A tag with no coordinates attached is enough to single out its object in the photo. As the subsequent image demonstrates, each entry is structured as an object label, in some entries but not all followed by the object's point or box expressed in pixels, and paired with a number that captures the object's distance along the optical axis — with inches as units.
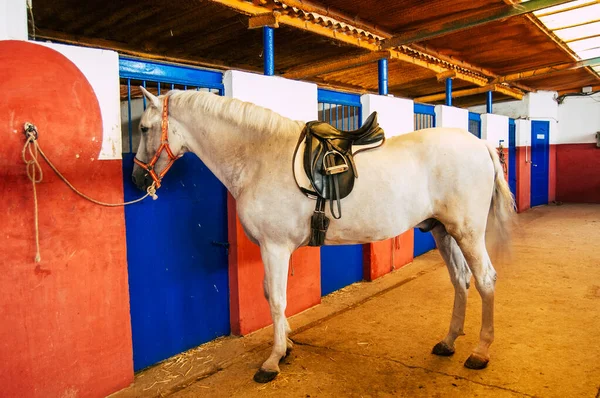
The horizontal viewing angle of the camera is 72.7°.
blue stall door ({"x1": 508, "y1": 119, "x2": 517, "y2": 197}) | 353.1
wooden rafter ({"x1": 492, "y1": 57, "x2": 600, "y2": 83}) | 268.4
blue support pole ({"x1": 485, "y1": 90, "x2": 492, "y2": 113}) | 312.2
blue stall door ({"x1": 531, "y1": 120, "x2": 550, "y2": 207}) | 396.5
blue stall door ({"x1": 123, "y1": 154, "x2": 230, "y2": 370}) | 105.0
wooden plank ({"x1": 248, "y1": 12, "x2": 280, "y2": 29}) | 133.0
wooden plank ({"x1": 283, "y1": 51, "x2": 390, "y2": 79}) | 193.2
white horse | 96.8
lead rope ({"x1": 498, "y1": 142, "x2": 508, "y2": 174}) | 297.9
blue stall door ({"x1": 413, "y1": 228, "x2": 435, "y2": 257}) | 222.7
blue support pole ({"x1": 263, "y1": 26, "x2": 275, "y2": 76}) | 134.7
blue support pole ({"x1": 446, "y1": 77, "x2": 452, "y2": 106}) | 254.4
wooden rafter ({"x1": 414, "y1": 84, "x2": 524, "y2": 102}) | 304.7
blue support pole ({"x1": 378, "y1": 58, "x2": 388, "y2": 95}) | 190.1
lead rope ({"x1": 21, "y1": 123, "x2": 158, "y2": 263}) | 77.5
